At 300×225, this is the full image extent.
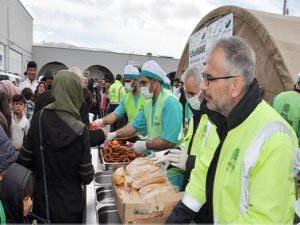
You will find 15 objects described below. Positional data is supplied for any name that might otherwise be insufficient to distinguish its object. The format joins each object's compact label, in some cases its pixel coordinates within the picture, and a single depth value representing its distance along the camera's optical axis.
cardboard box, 1.45
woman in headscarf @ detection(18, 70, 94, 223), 1.90
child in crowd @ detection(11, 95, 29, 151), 3.40
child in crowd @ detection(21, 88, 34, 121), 4.18
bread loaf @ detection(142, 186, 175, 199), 1.57
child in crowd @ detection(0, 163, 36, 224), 1.58
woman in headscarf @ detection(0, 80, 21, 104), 3.46
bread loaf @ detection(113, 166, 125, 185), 1.82
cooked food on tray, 2.43
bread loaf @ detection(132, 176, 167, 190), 1.70
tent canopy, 3.47
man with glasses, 1.01
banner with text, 4.45
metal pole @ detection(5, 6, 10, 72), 14.88
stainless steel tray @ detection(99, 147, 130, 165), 2.21
